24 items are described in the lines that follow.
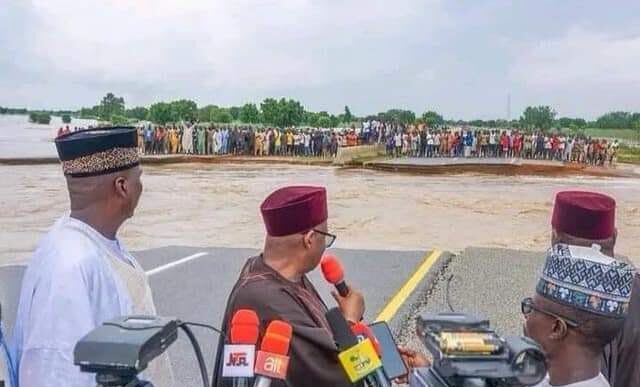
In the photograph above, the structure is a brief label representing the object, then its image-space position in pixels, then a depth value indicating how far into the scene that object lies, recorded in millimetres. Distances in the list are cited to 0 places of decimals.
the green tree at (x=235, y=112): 96250
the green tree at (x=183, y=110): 88625
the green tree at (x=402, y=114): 66000
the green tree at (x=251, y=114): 87750
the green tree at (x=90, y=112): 86688
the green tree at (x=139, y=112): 94062
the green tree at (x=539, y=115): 93562
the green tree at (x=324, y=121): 84938
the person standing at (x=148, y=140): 47500
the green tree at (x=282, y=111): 82675
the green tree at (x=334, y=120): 88469
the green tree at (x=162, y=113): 87531
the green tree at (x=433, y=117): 85725
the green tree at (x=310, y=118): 87656
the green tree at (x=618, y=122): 91775
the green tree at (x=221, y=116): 88900
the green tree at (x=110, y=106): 84125
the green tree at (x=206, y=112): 97250
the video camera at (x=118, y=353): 1667
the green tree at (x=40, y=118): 104812
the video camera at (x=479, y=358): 1691
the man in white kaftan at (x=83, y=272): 2482
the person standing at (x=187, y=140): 48219
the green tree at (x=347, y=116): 93750
